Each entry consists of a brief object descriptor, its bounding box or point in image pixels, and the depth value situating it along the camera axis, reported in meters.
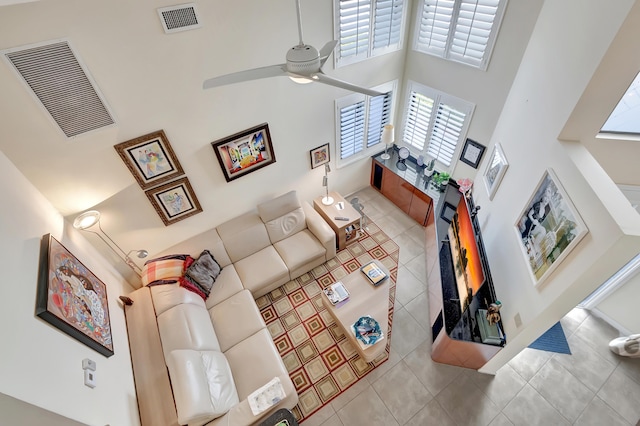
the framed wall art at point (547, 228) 2.10
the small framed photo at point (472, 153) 4.08
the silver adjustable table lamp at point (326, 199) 4.75
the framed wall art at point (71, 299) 2.07
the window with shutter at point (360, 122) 4.41
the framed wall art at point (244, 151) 3.55
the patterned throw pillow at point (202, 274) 3.65
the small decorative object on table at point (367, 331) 3.24
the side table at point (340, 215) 4.51
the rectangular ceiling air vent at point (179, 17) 2.56
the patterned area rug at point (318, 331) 3.39
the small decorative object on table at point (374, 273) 3.73
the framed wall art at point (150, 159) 2.97
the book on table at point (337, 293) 3.63
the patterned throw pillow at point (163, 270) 3.57
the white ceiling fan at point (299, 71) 1.71
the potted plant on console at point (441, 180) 4.65
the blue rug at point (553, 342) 3.46
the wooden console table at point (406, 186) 4.71
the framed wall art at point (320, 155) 4.44
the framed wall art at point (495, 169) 3.27
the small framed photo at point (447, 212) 4.29
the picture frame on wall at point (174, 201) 3.41
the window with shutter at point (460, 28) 3.29
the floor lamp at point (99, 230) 2.90
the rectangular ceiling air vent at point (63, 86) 2.25
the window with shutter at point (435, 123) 4.14
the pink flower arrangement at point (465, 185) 4.13
